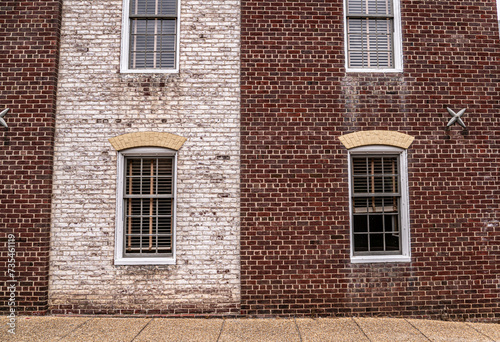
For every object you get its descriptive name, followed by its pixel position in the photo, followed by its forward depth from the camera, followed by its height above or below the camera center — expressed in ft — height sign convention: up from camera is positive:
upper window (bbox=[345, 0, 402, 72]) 22.09 +10.86
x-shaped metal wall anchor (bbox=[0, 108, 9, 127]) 20.04 +4.96
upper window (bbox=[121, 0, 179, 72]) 21.95 +10.72
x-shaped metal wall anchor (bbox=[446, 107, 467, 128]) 20.75 +5.23
